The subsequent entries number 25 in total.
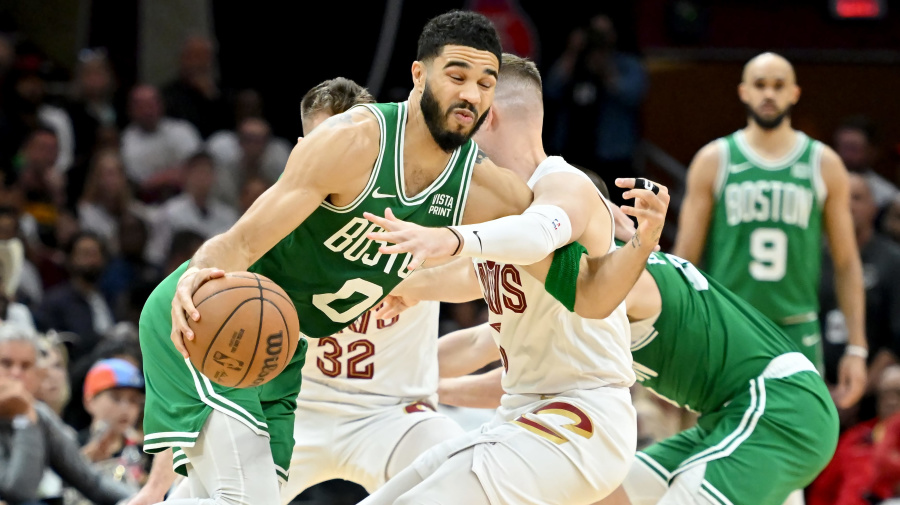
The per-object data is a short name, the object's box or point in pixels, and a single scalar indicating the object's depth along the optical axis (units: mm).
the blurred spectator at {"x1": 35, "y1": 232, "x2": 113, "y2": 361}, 17734
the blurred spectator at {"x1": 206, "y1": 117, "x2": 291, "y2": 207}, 21625
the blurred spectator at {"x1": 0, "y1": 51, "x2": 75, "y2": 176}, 20984
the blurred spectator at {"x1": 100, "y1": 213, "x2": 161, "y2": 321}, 19109
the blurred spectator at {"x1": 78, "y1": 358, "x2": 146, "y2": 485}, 14055
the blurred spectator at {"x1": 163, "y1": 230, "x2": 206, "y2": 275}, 19047
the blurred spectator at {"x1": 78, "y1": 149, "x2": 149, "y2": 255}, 20266
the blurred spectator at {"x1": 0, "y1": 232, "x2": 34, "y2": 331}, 17016
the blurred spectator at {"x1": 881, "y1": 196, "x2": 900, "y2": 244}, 19094
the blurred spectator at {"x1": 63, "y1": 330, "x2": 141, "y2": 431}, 15469
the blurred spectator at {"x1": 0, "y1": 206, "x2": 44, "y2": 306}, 17344
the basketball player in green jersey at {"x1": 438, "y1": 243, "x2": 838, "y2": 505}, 9437
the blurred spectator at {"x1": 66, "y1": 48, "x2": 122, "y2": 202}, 21812
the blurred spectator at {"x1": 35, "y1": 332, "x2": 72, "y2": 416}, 14367
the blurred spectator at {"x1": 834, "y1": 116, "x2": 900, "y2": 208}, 21500
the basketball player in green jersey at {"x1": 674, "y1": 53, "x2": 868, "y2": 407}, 13945
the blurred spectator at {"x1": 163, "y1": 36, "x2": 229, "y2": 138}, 22437
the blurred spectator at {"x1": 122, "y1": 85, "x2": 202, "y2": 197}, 21578
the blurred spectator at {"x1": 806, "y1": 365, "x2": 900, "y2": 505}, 15156
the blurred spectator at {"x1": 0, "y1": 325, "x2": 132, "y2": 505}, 12586
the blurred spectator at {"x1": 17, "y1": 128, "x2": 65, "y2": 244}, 20281
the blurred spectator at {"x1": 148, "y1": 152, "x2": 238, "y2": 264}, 20406
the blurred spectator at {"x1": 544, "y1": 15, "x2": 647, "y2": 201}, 22094
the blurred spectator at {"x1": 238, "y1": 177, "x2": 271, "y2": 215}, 21047
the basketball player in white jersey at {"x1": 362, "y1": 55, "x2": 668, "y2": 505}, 8367
